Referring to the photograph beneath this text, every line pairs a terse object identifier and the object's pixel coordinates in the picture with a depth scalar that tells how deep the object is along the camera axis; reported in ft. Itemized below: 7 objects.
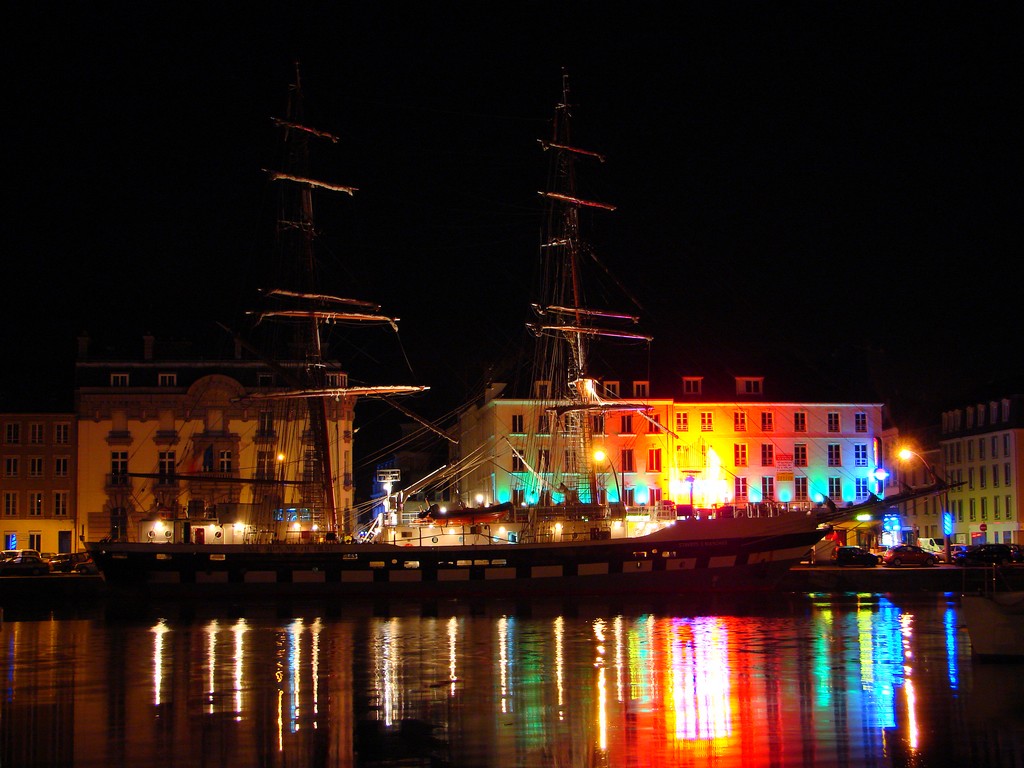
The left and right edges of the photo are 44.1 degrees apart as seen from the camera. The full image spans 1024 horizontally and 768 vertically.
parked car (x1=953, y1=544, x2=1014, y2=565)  202.80
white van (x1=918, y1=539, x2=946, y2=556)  242.70
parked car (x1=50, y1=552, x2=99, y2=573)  215.04
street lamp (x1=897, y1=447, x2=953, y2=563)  189.09
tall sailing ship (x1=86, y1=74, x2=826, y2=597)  189.37
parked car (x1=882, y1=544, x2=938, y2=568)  207.00
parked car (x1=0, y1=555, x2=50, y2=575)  204.44
